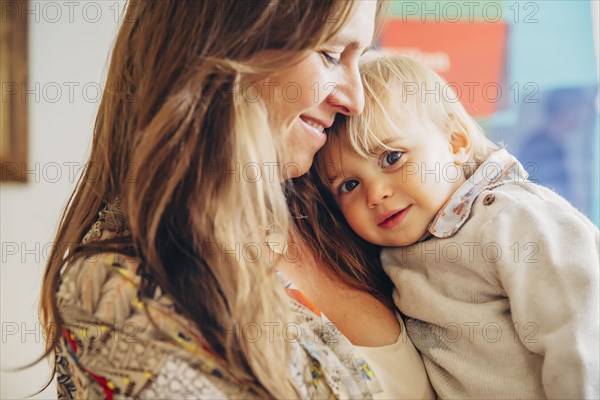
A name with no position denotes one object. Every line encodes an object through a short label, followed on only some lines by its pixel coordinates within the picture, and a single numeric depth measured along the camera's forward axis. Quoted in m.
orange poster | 2.39
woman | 0.85
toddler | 0.99
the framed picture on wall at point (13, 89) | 1.65
